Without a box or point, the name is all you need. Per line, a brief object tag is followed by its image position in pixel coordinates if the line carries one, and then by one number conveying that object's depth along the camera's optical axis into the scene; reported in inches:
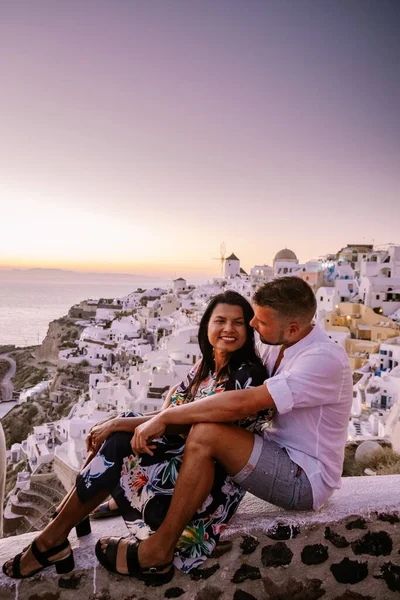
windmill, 2077.3
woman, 62.7
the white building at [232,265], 1948.8
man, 61.4
